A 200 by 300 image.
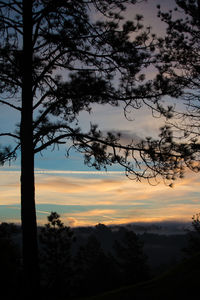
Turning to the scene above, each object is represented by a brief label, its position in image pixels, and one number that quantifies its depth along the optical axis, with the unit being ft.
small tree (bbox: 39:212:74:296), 107.96
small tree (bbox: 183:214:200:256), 124.88
